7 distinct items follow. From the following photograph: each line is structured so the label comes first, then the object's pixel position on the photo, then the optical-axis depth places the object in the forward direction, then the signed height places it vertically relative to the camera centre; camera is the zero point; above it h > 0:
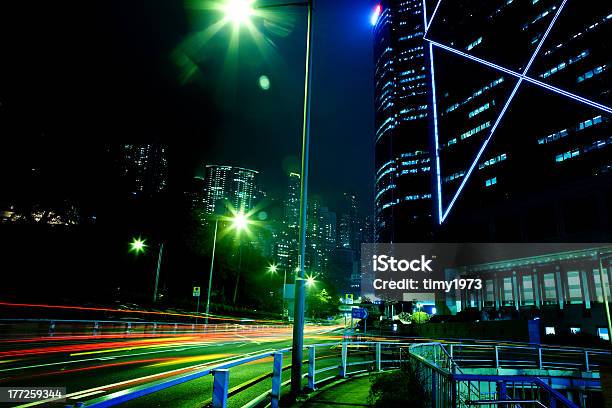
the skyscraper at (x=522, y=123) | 54.85 +31.06
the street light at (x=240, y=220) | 30.74 +6.12
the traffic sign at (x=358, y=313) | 23.84 -0.25
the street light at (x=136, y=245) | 41.09 +5.69
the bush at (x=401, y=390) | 6.84 -1.42
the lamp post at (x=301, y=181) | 8.66 +2.83
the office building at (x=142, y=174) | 39.50 +14.65
